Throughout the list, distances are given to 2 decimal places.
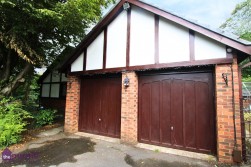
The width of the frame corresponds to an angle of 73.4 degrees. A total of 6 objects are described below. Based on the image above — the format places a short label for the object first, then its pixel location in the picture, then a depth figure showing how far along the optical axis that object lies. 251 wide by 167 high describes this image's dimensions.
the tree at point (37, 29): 6.38
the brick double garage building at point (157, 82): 4.53
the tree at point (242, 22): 17.21
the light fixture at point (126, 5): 6.22
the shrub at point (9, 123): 5.80
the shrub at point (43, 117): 8.77
